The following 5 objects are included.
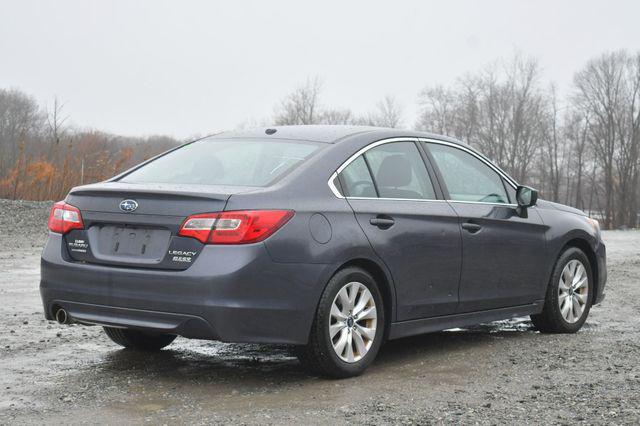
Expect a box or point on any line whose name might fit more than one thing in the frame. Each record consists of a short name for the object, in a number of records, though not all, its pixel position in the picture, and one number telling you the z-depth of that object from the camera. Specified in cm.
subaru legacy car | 520
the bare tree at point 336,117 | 7675
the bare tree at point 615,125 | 8344
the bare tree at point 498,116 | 8444
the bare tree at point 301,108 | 7244
